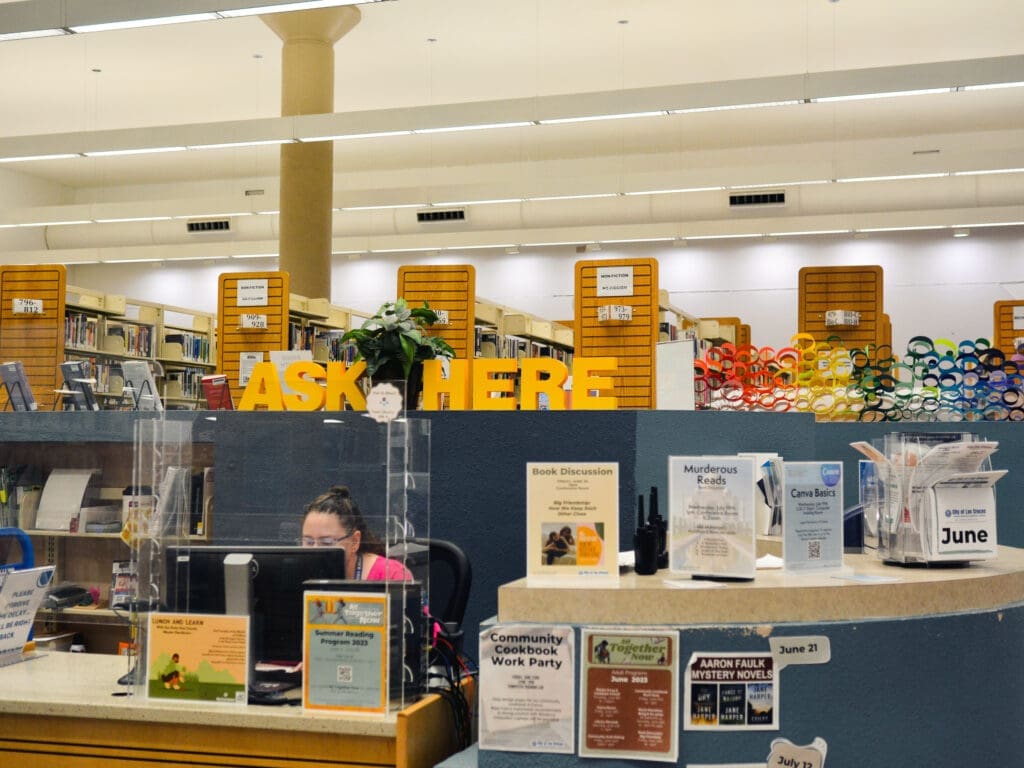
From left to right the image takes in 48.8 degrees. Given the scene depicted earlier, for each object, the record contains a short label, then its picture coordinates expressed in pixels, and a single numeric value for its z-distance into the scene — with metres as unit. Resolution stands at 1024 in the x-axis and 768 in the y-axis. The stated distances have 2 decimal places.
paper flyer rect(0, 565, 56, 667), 3.15
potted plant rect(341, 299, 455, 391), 4.41
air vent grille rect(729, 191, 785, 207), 12.52
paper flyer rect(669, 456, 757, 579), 2.38
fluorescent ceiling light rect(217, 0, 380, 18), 6.04
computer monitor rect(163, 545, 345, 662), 2.67
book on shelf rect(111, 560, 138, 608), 4.52
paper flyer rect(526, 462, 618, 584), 2.43
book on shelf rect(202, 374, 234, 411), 5.04
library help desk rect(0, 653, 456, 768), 2.52
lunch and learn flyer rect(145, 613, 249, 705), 2.66
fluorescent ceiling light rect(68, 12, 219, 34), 6.23
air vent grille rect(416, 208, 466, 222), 13.45
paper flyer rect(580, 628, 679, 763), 2.23
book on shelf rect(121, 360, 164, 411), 5.37
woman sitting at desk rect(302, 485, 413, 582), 2.71
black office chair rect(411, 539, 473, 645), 3.23
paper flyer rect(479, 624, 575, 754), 2.25
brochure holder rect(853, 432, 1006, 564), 2.58
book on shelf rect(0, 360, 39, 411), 5.28
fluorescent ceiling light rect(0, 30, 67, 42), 6.61
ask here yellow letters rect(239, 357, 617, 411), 4.38
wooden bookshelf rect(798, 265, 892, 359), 8.16
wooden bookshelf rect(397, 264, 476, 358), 7.79
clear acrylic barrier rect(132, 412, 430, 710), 2.65
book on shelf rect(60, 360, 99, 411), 5.31
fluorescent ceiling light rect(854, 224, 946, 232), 12.29
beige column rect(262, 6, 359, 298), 9.51
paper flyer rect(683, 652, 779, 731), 2.24
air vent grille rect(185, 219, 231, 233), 14.01
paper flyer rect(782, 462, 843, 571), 2.52
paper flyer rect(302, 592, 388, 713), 2.54
